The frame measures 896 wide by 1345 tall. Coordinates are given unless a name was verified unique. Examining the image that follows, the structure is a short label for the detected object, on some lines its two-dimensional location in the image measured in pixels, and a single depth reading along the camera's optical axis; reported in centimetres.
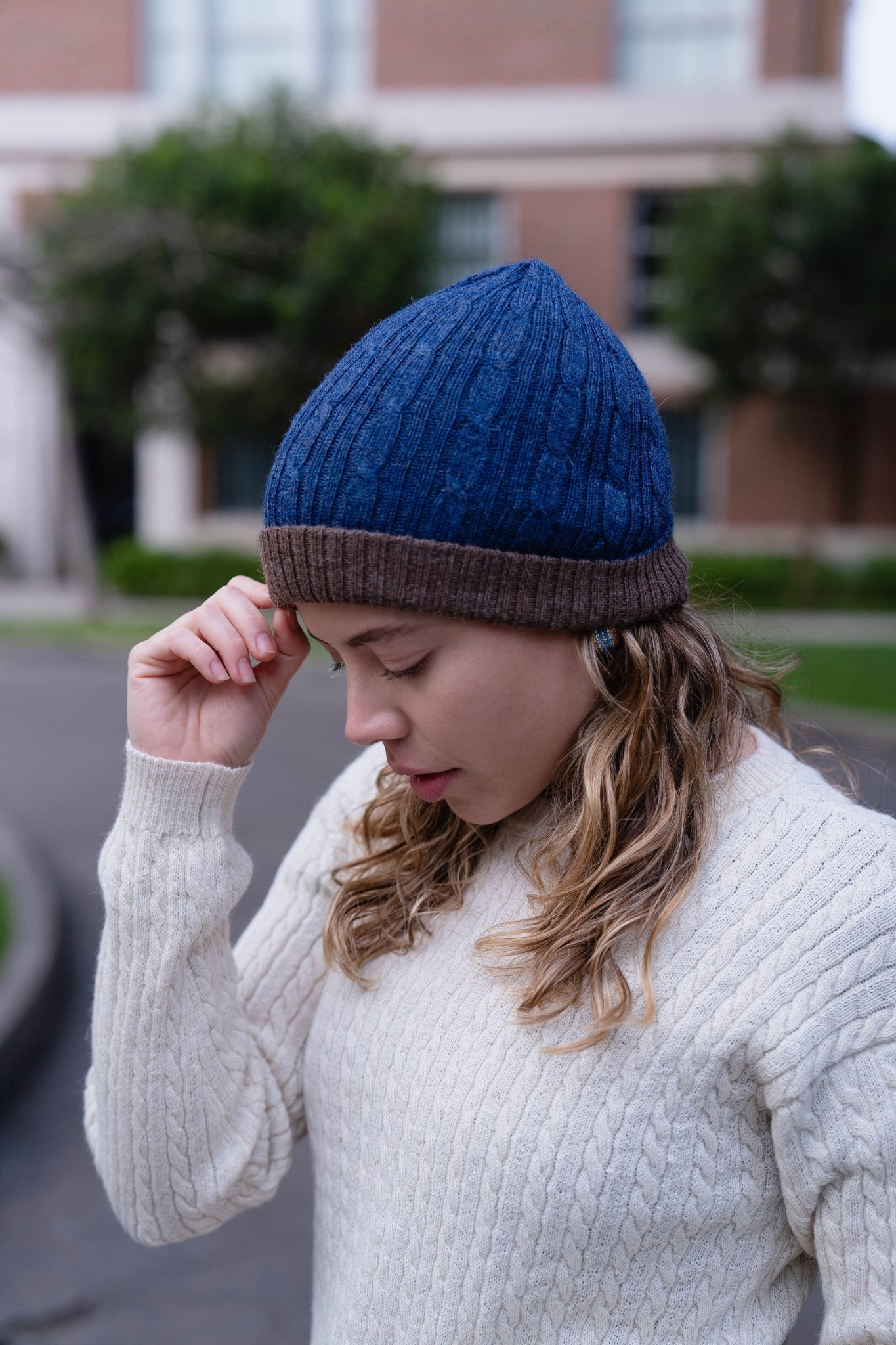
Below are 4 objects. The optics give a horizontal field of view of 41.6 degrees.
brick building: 1709
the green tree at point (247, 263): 1438
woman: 115
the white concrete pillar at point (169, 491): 1880
